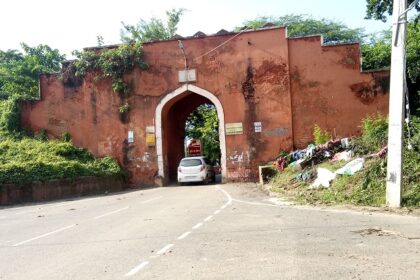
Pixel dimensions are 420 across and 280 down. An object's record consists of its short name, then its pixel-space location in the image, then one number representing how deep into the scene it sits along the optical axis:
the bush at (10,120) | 28.48
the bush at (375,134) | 16.72
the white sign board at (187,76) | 27.36
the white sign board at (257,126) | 26.70
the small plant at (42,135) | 28.31
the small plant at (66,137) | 28.48
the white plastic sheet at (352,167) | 14.92
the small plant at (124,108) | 27.80
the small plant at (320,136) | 24.17
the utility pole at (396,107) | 12.13
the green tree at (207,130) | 49.50
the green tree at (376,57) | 29.62
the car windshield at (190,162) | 25.97
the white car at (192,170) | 25.70
